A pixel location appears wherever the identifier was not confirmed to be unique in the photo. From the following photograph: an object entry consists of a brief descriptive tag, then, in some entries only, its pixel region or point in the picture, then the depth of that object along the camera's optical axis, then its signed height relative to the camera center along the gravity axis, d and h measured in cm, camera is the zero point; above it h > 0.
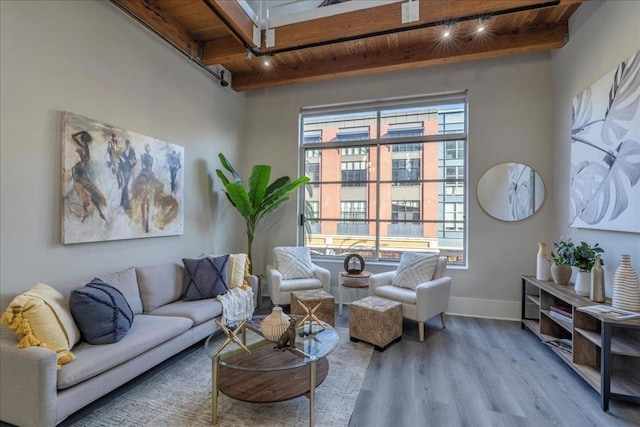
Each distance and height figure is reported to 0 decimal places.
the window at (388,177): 461 +64
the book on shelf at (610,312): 221 -71
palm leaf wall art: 254 +64
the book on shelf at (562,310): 295 -92
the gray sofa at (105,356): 178 -101
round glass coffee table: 203 -104
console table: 218 -105
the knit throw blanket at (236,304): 335 -105
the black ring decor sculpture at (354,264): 432 -70
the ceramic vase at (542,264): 351 -53
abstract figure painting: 268 +30
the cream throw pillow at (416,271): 382 -69
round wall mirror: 410 +37
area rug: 205 -141
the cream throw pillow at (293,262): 444 -72
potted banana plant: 440 +31
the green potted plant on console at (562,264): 311 -49
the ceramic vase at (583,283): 282 -60
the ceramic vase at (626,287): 235 -53
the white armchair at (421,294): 342 -93
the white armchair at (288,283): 407 -95
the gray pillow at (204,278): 338 -75
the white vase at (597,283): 262 -55
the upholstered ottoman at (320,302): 365 -108
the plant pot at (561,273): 323 -59
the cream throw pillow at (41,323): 192 -74
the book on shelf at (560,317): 285 -97
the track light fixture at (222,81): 477 +209
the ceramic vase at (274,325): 238 -88
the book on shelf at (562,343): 284 -122
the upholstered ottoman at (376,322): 317 -114
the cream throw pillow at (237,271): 376 -73
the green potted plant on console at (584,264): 283 -43
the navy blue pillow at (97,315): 221 -77
